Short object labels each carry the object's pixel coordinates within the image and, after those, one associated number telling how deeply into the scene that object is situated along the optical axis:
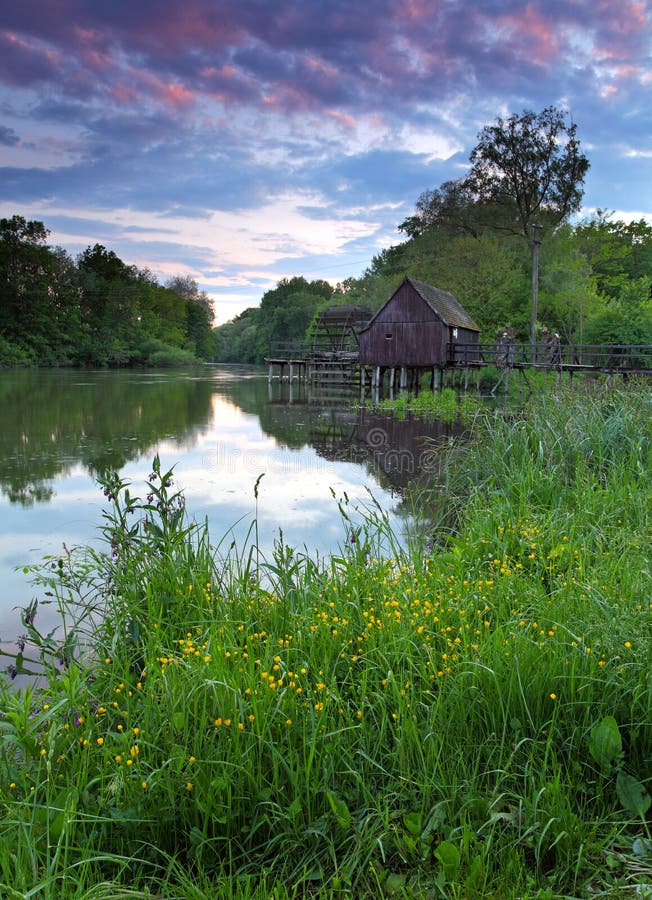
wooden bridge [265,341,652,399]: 27.70
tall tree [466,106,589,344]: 51.19
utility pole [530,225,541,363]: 31.94
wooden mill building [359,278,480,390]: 32.03
